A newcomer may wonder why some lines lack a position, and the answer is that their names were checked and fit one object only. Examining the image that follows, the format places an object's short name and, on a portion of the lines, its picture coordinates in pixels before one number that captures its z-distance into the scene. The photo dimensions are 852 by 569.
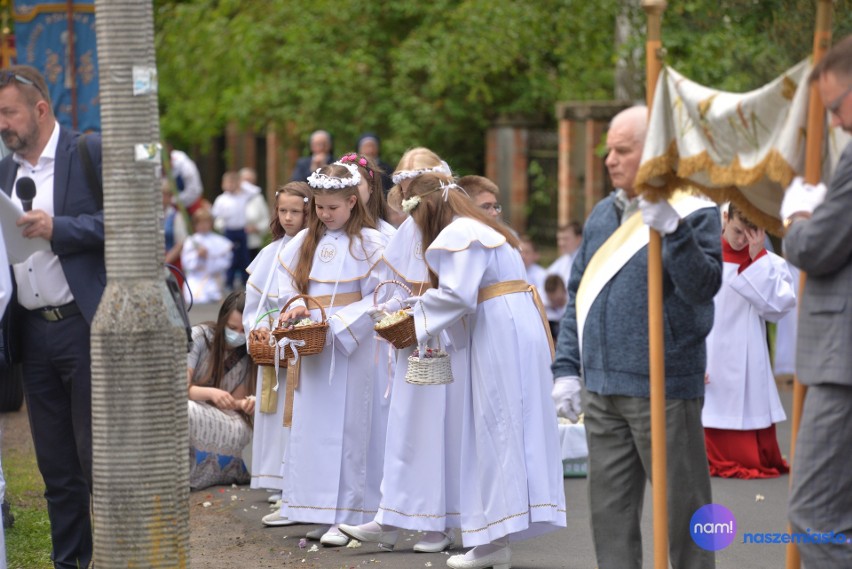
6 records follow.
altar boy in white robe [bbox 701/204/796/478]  16.24
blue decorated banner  20.40
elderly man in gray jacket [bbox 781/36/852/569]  7.58
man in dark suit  10.71
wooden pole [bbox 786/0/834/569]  7.92
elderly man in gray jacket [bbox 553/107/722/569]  9.35
